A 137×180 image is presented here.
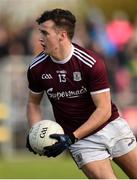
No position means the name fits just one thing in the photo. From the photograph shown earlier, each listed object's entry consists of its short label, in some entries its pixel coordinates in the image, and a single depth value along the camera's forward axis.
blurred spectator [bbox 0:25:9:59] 34.10
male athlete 17.27
